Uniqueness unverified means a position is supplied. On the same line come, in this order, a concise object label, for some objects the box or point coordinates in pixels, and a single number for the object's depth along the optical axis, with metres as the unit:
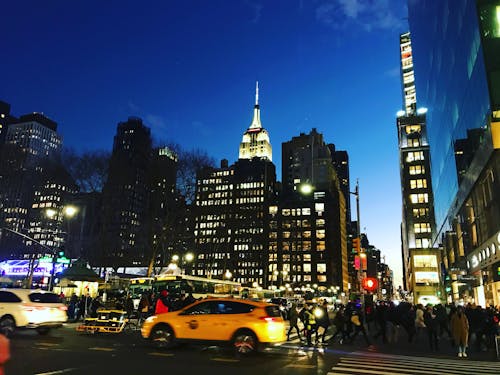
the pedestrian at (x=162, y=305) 19.15
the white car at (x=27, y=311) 16.31
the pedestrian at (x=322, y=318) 18.43
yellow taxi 13.20
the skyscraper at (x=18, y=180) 42.09
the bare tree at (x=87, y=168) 40.50
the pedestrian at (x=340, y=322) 19.36
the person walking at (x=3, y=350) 3.95
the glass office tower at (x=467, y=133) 28.06
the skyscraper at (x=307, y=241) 160.75
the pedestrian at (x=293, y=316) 20.95
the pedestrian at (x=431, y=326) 17.83
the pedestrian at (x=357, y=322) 18.81
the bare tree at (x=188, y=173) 41.59
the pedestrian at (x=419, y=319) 22.75
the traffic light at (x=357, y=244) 28.60
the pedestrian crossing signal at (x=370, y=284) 25.72
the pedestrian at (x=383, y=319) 20.34
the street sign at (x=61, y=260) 29.19
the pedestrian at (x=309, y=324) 17.41
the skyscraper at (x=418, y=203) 92.56
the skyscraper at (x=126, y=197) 41.94
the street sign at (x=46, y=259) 35.49
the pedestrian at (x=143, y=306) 22.45
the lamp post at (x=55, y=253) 29.52
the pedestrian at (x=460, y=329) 15.12
